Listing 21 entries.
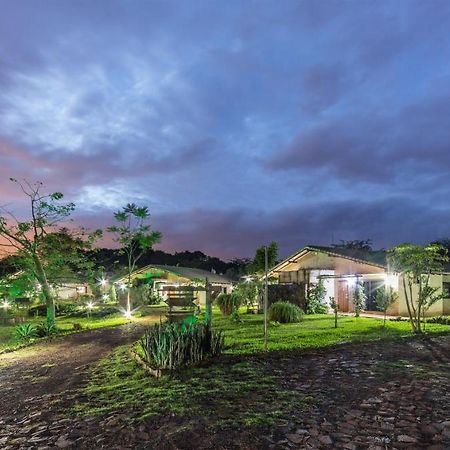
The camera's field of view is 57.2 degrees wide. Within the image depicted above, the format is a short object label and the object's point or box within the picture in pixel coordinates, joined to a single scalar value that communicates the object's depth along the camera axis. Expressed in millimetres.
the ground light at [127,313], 24797
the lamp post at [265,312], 10539
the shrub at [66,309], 29544
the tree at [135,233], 33938
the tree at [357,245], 57375
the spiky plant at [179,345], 8445
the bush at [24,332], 16344
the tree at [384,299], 17625
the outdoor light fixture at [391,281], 22812
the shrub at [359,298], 22578
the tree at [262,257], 35594
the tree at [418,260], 13672
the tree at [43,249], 19156
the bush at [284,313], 18672
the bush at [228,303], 23078
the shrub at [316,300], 25141
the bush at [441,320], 18453
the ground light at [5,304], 24836
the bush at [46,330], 17219
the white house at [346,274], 23458
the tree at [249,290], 23375
